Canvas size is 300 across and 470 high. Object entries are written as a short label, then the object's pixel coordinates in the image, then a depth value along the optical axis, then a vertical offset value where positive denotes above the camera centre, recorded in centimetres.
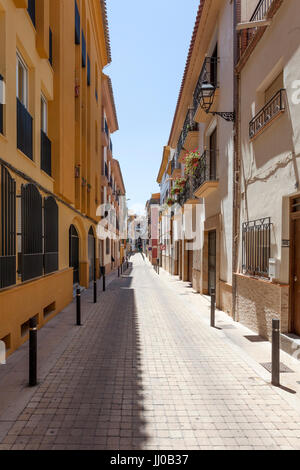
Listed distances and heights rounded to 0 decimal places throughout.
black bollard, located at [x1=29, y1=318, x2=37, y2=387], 435 -167
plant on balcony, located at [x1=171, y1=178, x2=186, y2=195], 1672 +325
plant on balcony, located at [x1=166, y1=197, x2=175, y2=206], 2129 +291
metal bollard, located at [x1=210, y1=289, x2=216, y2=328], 762 -200
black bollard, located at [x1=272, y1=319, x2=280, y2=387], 446 -177
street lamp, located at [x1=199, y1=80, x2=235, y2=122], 820 +421
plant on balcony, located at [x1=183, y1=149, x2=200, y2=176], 1245 +341
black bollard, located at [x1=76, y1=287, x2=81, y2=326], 797 -207
